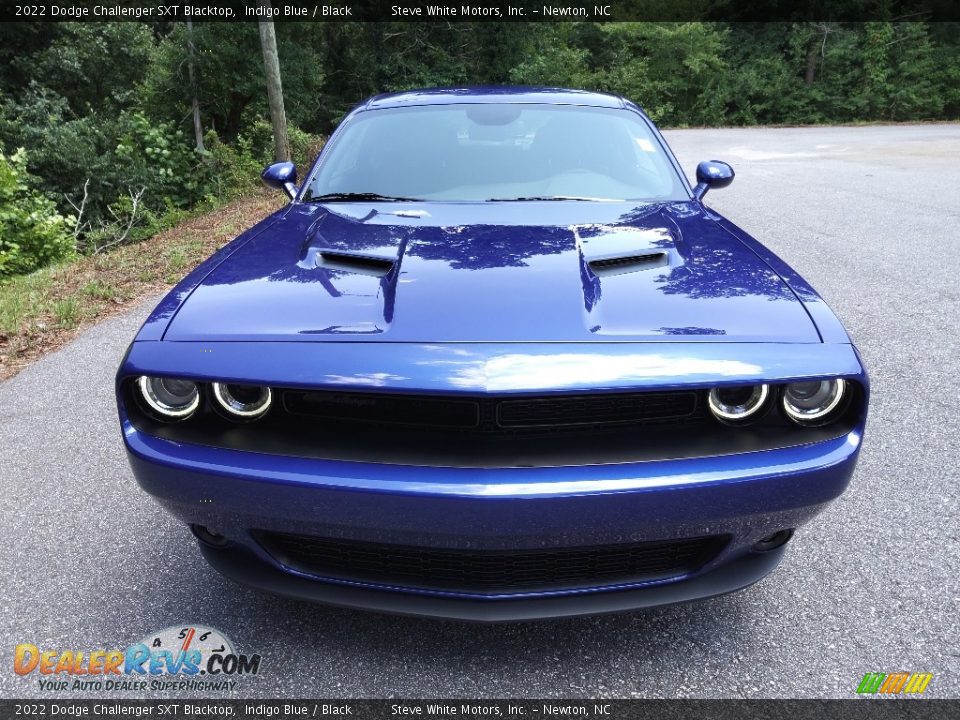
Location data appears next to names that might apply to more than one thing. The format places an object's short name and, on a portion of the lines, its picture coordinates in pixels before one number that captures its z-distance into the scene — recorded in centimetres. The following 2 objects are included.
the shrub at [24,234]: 828
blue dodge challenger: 155
